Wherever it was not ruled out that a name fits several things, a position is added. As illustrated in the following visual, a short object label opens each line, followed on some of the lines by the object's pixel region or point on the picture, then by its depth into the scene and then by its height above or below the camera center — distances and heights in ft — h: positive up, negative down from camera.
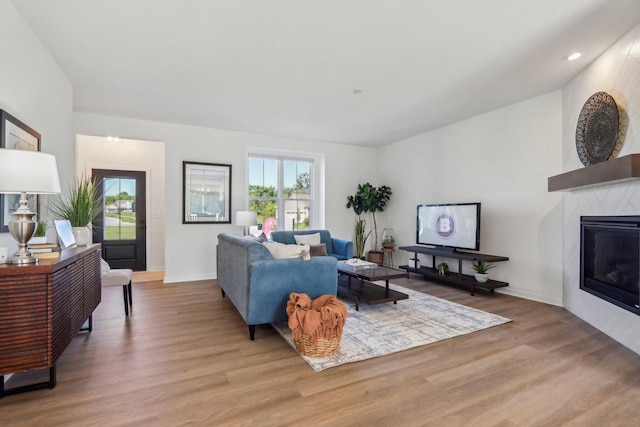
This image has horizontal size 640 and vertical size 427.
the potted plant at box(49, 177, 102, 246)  9.30 +0.06
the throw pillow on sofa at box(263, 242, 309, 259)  9.46 -1.16
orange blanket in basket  7.54 -2.64
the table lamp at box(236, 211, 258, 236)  16.55 -0.27
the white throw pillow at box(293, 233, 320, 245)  17.62 -1.44
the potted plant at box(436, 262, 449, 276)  15.62 -2.82
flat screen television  14.64 -0.64
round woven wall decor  9.29 +2.68
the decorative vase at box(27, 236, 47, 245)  7.69 -0.68
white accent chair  10.63 -2.24
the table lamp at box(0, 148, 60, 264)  5.47 +0.58
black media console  13.58 -3.02
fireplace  7.79 -1.28
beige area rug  8.09 -3.59
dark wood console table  5.53 -1.92
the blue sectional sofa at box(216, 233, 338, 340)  8.79 -1.99
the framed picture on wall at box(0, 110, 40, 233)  6.72 +1.67
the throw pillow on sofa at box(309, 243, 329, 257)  16.46 -1.96
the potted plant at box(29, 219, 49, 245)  7.72 -0.56
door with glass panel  19.52 -0.44
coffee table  11.39 -3.05
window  19.72 +1.38
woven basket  7.68 -3.28
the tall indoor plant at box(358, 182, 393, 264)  20.61 +0.95
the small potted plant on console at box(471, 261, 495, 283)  13.85 -2.64
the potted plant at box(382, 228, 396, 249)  20.54 -1.78
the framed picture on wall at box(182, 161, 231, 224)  17.01 +1.11
